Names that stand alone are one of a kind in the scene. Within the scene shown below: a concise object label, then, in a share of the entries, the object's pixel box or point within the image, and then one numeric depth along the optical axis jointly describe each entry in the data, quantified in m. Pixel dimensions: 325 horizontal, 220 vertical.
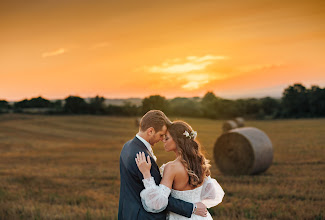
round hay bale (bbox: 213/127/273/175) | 14.26
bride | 4.15
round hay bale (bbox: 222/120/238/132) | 36.21
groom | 4.29
